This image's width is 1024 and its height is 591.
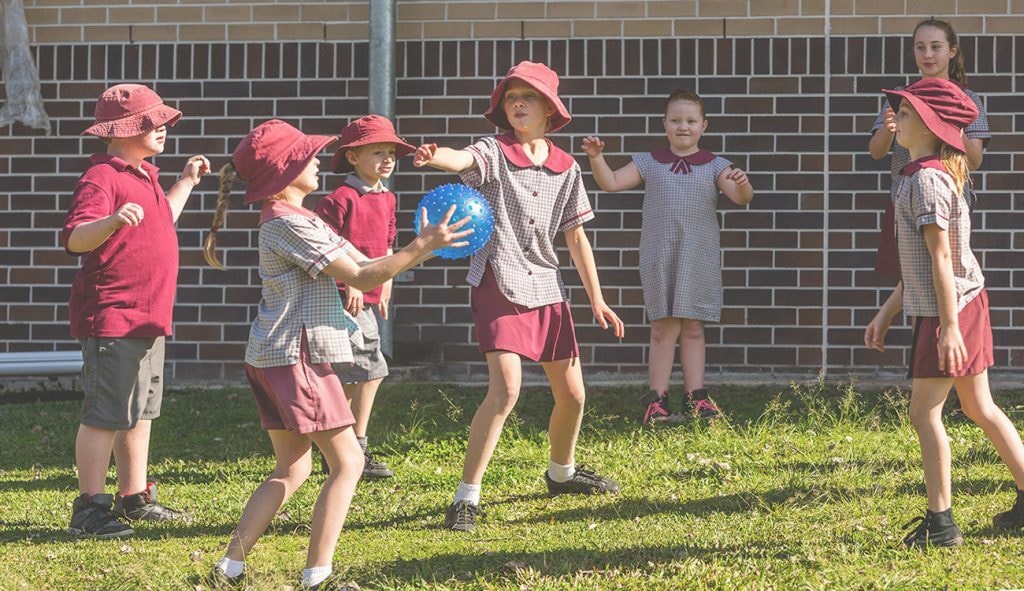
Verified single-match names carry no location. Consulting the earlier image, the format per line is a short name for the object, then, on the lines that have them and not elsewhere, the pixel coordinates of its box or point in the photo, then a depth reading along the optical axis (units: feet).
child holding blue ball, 34.19
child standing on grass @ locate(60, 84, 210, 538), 34.96
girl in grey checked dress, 47.93
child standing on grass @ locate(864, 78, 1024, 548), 29.81
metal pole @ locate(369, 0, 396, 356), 54.44
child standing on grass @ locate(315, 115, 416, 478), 39.14
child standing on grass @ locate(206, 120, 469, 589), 27.40
